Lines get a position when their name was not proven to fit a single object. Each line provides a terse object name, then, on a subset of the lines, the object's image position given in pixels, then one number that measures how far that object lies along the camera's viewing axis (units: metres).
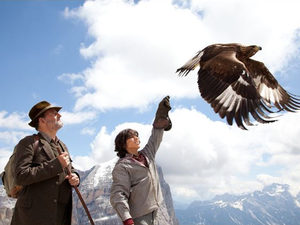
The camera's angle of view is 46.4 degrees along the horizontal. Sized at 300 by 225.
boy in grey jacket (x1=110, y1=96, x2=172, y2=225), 3.58
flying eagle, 5.55
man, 3.33
